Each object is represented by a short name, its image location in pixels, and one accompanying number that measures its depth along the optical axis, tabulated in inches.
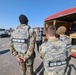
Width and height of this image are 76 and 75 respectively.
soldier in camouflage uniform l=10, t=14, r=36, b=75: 65.3
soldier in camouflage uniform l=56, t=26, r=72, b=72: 67.2
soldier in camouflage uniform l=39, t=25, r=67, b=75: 45.7
